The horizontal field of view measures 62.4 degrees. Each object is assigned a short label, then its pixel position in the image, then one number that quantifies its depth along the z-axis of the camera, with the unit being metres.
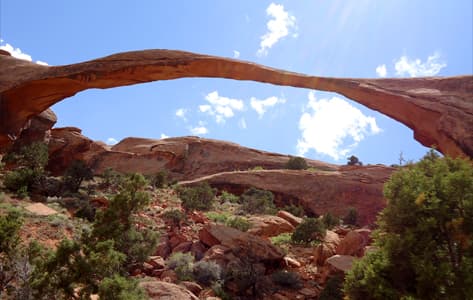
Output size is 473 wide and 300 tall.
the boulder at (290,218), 15.62
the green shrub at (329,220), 17.16
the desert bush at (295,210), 20.50
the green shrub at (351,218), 20.42
